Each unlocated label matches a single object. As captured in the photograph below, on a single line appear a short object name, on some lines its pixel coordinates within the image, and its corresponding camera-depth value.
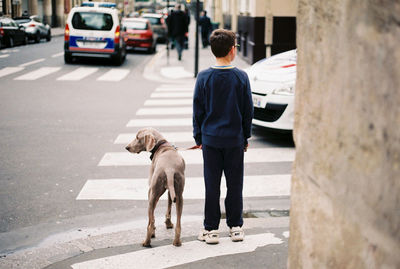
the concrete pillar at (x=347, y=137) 1.96
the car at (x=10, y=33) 27.52
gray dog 4.11
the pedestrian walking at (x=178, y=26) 21.95
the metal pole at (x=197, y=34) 16.33
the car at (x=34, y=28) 32.81
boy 4.09
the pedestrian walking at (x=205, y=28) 29.69
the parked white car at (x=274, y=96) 7.95
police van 19.38
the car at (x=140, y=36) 26.73
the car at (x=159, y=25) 35.97
